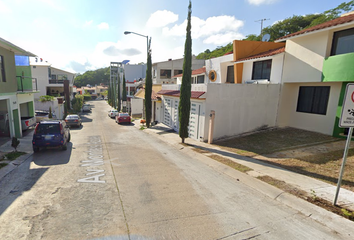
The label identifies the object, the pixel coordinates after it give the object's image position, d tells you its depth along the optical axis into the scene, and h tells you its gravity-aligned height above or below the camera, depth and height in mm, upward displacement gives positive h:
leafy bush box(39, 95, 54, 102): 23902 -1817
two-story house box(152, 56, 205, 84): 35397 +3577
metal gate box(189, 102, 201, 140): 13058 -2089
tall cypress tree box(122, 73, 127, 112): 39247 -1748
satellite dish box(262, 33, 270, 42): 19047 +5250
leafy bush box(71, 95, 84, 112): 38838 -3769
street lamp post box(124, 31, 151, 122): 20123 +4373
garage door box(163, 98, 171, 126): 18333 -2215
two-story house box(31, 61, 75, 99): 34531 +752
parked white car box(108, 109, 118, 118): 30250 -4096
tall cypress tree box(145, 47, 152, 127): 19656 -530
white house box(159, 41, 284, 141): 12391 -426
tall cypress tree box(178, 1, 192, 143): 12039 -59
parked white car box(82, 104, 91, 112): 38594 -4459
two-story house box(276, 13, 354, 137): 10383 +1118
